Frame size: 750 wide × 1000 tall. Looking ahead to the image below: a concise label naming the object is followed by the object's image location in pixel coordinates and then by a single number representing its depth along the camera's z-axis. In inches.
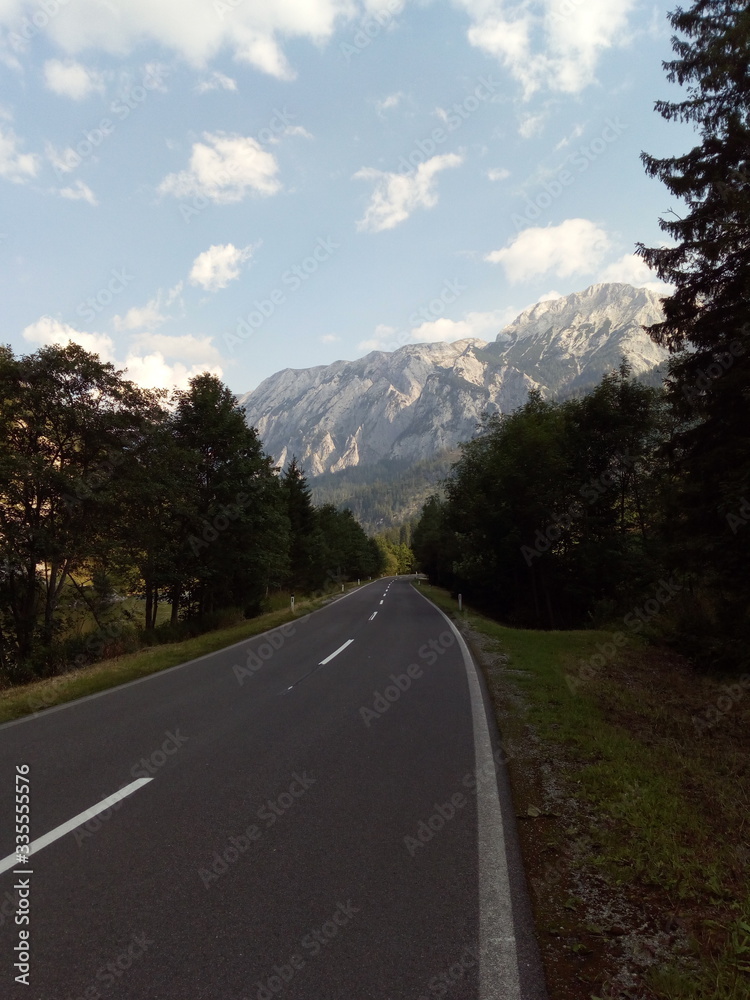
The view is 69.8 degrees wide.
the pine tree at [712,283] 389.4
